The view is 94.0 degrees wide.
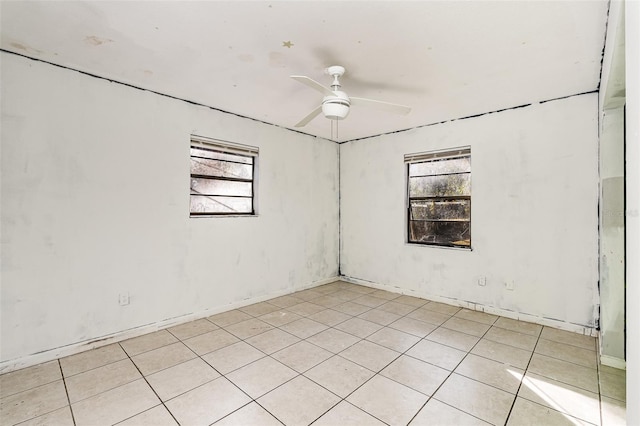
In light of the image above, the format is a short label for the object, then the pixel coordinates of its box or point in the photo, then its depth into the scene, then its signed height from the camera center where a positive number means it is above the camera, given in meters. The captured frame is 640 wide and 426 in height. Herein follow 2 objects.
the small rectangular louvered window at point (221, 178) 3.71 +0.48
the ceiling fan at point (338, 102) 2.52 +0.99
